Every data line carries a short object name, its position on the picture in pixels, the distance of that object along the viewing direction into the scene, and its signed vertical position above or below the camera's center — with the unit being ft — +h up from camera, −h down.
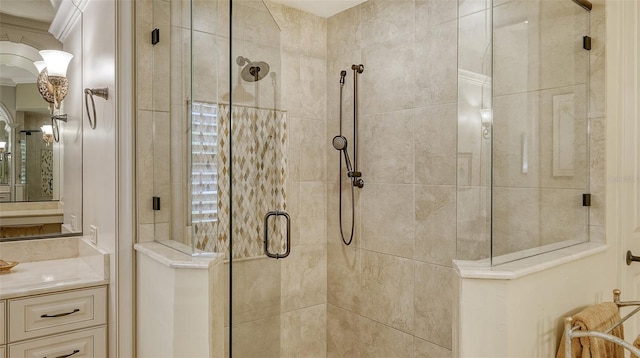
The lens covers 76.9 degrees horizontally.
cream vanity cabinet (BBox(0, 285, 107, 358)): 6.12 -2.35
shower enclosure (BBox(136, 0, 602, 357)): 5.04 +0.40
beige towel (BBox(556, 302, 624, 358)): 4.71 -1.88
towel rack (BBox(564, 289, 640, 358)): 3.94 -1.65
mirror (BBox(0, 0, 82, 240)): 7.64 +0.90
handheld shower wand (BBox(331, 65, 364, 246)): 9.32 +0.51
